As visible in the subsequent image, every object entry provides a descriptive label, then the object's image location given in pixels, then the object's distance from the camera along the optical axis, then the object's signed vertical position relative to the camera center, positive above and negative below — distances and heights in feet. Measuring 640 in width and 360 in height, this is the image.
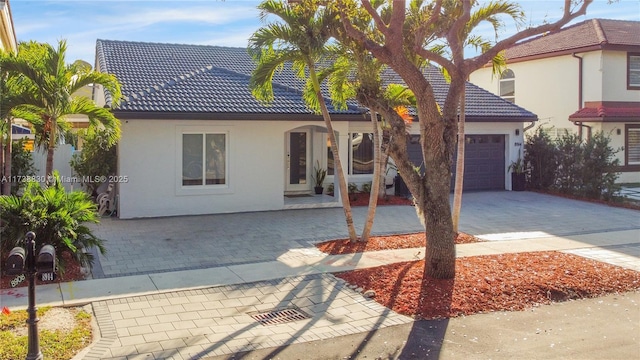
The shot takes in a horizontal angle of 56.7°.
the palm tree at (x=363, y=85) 32.35 +4.98
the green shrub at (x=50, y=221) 28.19 -2.77
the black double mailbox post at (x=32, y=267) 16.84 -2.99
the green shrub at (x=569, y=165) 62.95 +0.34
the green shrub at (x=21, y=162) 50.80 +0.12
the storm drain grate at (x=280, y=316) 23.22 -6.05
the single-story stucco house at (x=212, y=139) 47.47 +2.32
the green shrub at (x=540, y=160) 66.28 +0.90
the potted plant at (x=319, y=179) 59.57 -1.31
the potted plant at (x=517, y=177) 68.08 -1.07
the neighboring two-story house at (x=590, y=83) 74.43 +11.32
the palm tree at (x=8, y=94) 33.60 +3.93
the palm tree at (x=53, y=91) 33.53 +4.21
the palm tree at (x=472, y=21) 35.70 +8.99
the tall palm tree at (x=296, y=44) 34.42 +7.34
